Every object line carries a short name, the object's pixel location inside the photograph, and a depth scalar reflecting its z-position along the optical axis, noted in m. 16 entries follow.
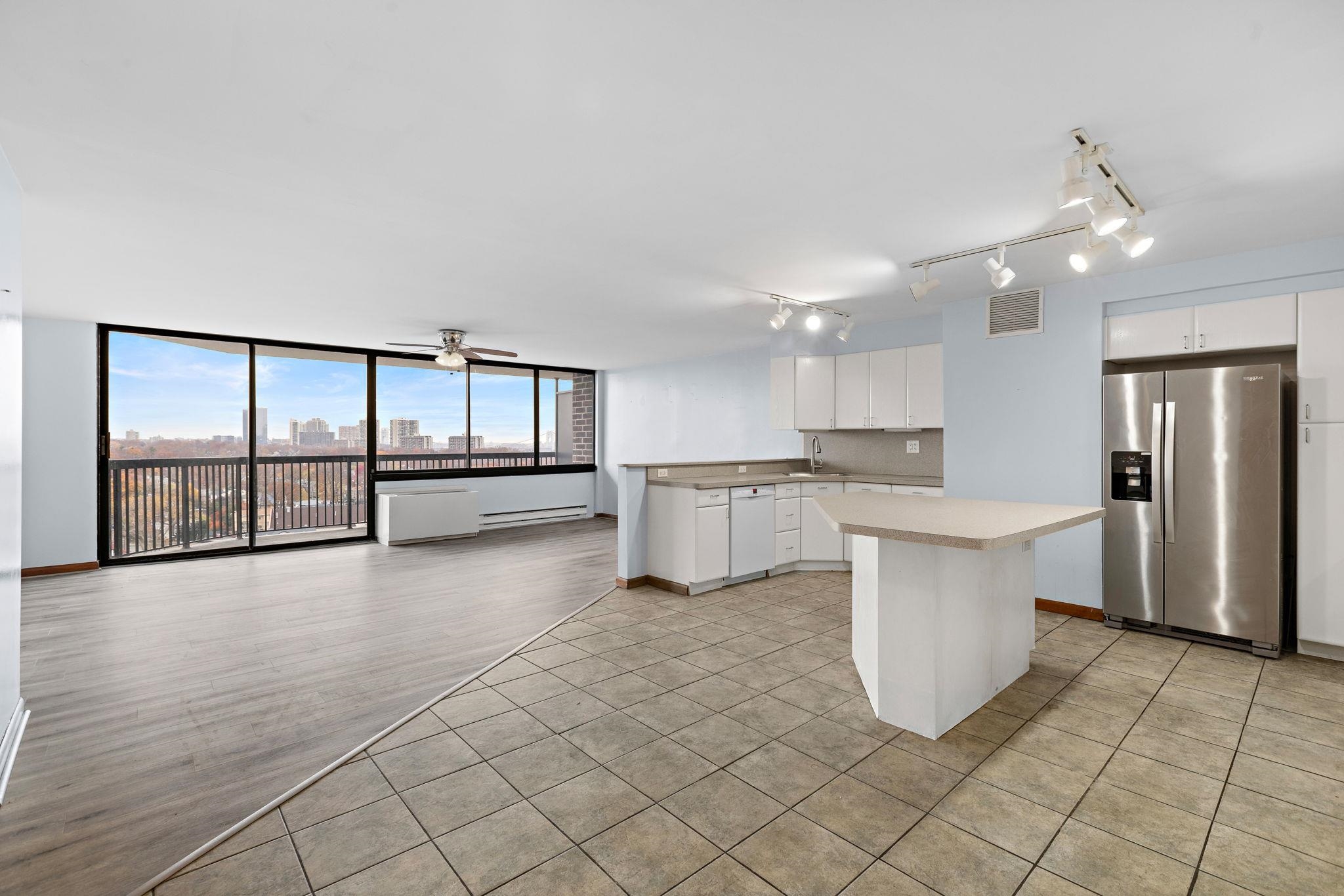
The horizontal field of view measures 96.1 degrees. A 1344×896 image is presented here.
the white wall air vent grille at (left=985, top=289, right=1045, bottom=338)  4.42
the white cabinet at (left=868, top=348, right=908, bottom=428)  5.47
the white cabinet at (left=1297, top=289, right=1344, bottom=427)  3.35
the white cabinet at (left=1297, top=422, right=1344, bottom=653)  3.34
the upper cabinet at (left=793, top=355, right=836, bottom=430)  5.93
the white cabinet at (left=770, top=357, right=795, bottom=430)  6.02
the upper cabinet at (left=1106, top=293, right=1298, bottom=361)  3.55
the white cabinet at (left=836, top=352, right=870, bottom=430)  5.71
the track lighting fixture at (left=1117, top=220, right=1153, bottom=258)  2.67
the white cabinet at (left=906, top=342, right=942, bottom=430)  5.24
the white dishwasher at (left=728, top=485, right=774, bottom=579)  5.07
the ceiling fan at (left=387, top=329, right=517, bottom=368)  6.11
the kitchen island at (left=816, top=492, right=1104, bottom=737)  2.42
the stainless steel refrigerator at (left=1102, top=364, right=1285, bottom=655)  3.43
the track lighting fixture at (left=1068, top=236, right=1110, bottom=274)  2.84
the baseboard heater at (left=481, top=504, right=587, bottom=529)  8.50
